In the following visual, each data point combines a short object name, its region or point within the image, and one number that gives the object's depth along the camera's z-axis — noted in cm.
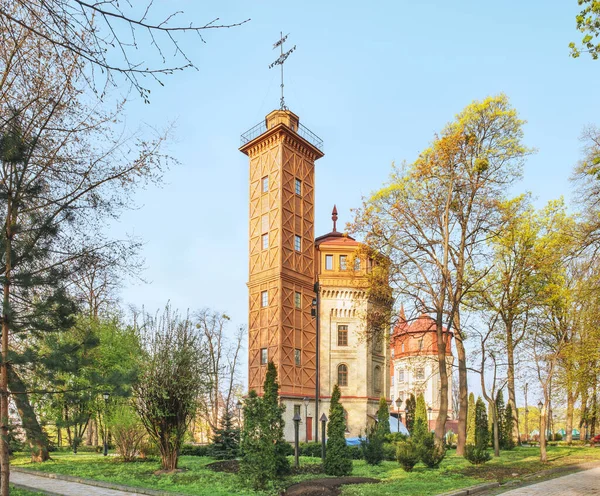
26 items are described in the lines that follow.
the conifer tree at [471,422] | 3350
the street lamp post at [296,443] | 1689
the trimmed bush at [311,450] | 2550
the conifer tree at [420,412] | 3604
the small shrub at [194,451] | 2620
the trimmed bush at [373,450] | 1902
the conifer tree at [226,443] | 2280
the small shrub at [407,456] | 1605
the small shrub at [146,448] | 2206
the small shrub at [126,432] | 2058
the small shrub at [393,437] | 3019
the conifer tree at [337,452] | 1557
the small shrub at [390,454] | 2291
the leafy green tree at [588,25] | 879
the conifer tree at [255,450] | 1322
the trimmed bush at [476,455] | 1761
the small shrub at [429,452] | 1641
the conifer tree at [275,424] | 1383
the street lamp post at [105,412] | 2315
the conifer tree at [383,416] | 3362
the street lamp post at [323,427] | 1929
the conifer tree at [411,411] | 4238
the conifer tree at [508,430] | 2956
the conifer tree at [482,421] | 2794
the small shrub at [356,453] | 2355
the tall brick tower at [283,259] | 3500
